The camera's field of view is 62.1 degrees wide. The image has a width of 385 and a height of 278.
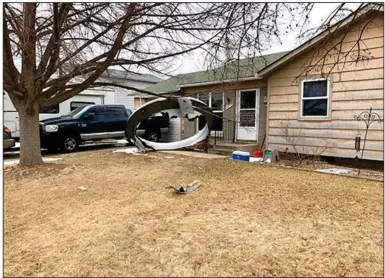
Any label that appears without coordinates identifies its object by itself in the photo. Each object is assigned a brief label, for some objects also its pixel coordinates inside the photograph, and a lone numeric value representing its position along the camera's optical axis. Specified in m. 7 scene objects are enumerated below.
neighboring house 17.86
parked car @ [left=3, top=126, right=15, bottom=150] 10.53
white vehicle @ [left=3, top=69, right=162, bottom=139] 13.23
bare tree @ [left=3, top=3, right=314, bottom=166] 6.58
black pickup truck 11.48
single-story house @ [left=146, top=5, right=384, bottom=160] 7.88
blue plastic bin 8.98
